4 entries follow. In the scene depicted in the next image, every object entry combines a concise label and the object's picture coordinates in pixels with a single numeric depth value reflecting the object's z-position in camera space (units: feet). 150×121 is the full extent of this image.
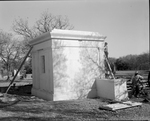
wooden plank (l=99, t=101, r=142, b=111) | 23.84
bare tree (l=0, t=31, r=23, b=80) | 100.55
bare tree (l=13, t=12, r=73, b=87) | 95.40
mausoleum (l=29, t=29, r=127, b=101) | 32.04
